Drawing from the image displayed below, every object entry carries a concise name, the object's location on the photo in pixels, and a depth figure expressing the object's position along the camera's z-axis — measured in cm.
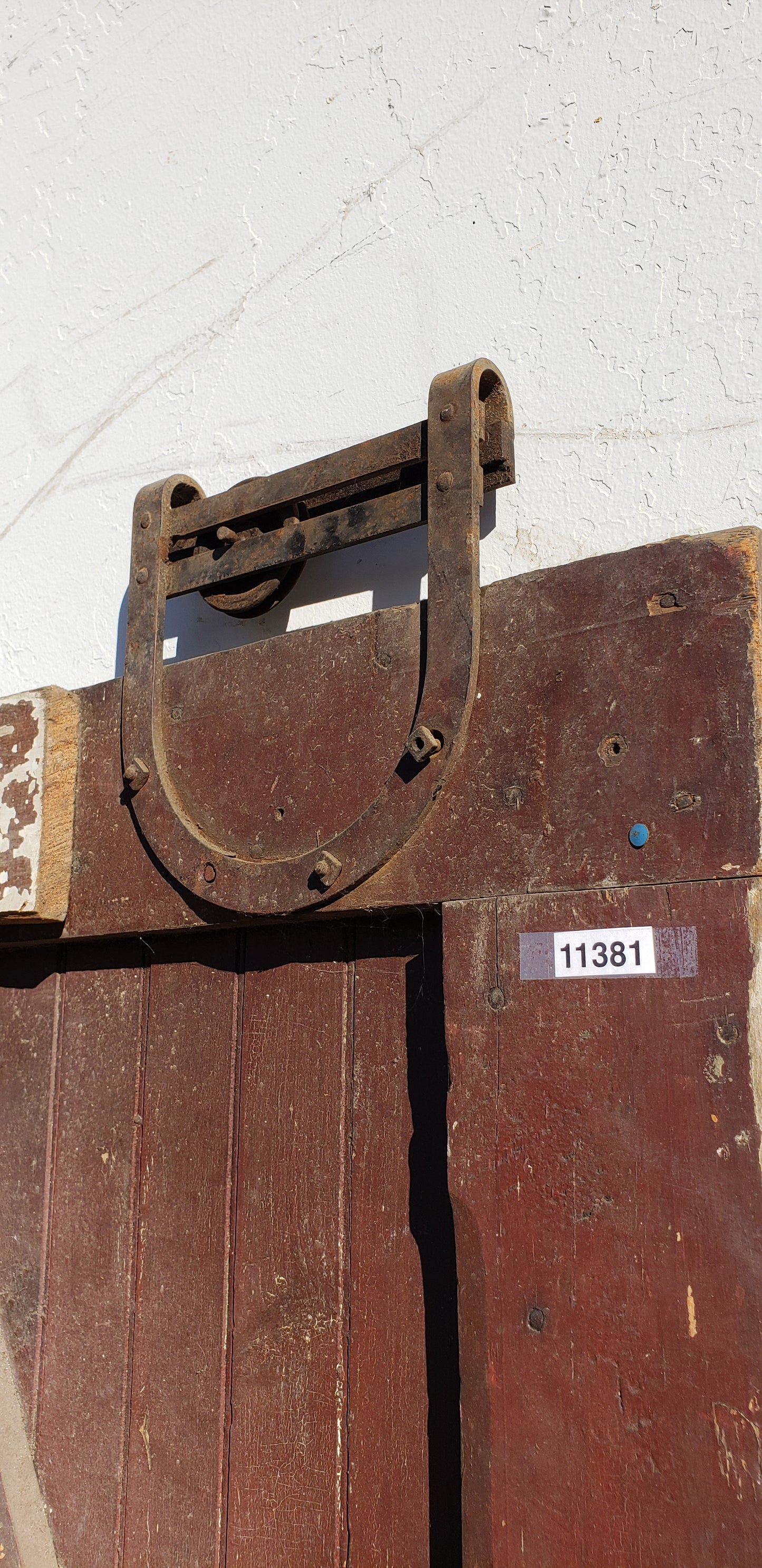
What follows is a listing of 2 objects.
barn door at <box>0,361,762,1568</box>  95
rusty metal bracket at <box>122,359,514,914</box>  115
